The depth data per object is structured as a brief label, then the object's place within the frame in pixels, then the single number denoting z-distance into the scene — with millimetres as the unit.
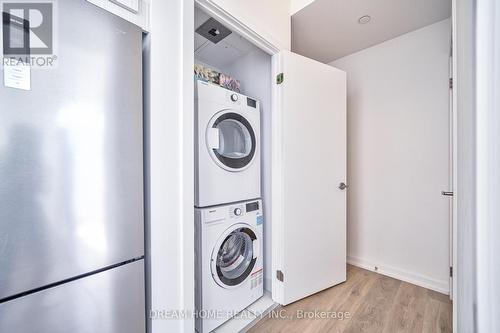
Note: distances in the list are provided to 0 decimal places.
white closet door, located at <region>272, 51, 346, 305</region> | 1584
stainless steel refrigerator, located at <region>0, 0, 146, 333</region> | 602
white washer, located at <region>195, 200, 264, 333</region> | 1285
